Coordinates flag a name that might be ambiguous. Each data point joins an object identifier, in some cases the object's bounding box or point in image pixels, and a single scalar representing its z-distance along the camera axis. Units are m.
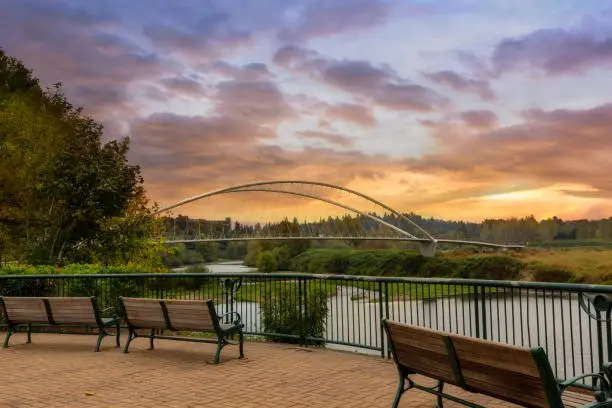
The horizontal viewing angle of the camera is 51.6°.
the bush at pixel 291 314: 11.44
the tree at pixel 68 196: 23.89
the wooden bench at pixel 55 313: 9.52
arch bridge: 56.83
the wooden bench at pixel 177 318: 8.16
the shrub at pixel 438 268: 64.50
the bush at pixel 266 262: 52.66
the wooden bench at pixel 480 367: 3.92
